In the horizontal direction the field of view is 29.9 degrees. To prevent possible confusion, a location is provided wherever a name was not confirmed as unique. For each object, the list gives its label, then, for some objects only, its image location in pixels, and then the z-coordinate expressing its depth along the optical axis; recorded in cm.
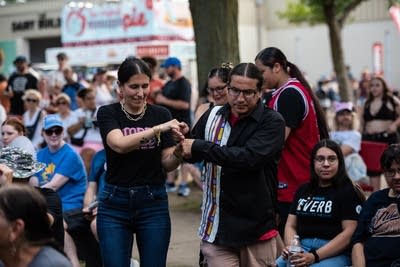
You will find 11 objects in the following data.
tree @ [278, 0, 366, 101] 1861
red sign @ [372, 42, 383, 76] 3966
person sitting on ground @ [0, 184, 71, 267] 317
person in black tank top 1032
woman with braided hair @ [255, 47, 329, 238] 541
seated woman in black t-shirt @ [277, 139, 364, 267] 527
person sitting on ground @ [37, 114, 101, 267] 688
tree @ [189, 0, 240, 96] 980
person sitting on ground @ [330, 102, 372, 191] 991
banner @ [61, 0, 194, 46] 2856
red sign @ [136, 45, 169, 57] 2670
